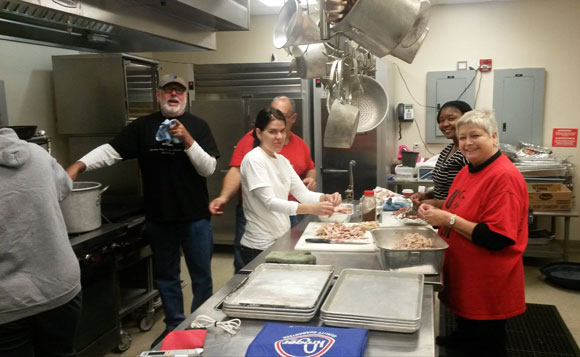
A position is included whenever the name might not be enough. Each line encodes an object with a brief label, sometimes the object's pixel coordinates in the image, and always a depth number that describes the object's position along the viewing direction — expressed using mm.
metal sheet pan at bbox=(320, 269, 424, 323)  1332
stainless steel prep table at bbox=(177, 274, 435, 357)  1205
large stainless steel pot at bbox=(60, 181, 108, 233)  2496
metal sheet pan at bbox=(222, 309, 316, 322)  1348
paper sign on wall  4848
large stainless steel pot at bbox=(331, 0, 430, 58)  1400
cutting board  2129
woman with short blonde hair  1887
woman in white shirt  2322
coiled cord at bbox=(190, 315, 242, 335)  1326
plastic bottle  2613
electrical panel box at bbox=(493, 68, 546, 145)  4852
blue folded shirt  1126
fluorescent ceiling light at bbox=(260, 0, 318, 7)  4723
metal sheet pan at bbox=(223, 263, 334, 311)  1405
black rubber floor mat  2928
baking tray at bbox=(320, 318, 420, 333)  1269
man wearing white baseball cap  2789
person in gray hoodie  1802
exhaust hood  1777
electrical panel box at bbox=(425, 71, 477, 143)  5035
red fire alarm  4973
